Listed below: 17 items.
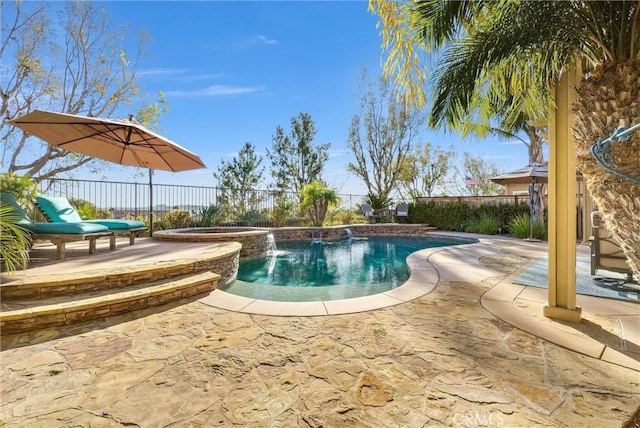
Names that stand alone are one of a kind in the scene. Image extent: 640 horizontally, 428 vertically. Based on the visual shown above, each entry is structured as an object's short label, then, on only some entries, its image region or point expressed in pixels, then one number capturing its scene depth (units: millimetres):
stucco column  2465
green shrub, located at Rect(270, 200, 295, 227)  11422
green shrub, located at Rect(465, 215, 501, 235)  10062
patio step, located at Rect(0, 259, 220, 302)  2631
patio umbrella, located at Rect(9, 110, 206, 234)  4074
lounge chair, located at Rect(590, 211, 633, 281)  3283
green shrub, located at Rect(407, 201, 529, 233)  10188
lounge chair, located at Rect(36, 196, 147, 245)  4418
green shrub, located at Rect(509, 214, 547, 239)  8328
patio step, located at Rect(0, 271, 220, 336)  2320
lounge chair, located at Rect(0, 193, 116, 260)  3787
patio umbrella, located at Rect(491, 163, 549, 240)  8102
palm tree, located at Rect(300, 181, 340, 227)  10906
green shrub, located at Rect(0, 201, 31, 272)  2658
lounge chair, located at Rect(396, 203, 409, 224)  12535
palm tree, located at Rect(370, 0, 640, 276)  1922
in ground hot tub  5984
